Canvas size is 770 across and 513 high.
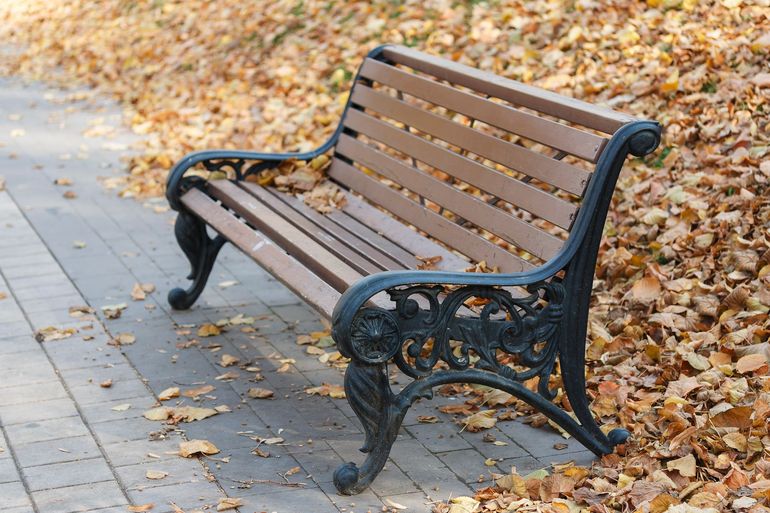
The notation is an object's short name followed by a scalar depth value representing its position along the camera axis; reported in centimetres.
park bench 641
